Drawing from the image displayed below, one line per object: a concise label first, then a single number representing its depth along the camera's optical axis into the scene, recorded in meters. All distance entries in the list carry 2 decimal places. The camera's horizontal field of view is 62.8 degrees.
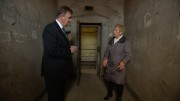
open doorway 6.77
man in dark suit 1.56
